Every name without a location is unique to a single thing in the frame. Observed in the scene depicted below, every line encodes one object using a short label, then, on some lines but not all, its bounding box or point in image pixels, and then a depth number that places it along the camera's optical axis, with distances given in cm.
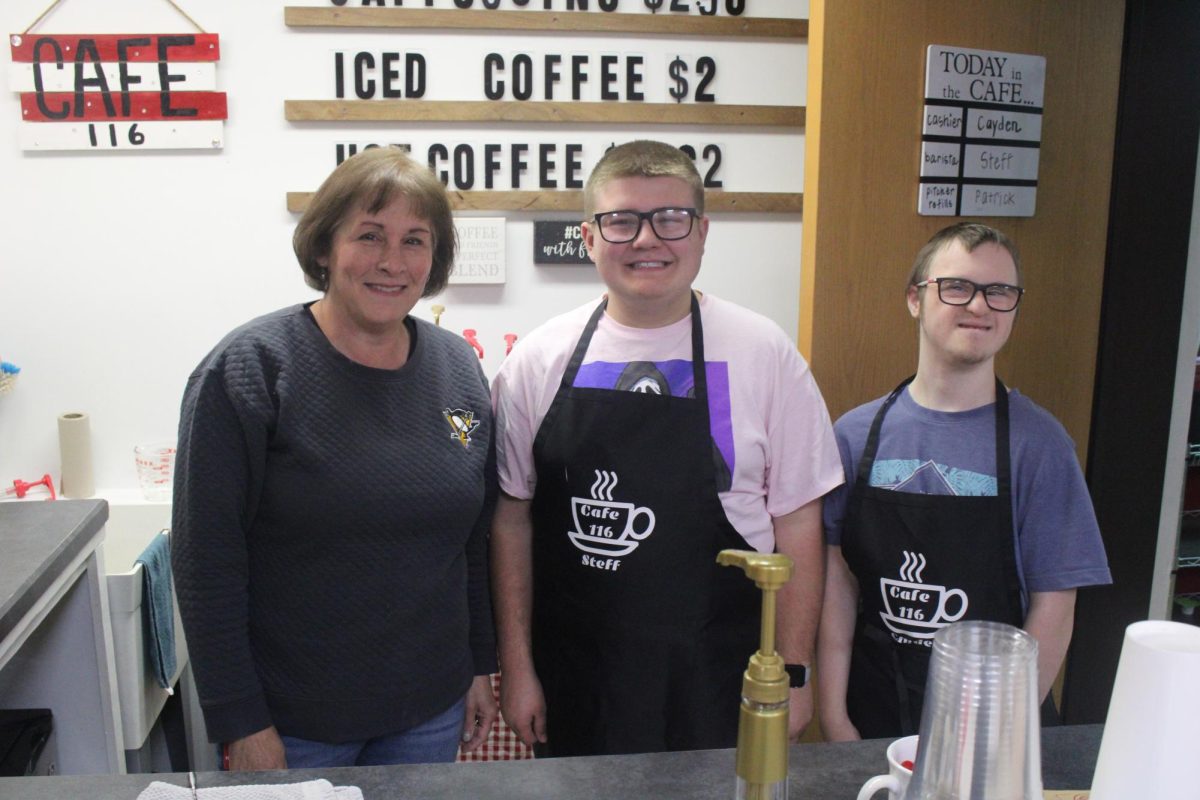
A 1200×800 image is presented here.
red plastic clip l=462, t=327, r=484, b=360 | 280
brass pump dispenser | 73
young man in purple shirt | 143
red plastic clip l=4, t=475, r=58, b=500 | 267
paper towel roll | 269
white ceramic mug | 78
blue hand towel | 220
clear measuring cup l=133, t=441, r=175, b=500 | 275
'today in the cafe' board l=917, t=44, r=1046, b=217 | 195
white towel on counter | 93
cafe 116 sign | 261
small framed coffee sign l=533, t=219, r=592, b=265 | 280
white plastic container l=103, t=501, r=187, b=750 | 213
